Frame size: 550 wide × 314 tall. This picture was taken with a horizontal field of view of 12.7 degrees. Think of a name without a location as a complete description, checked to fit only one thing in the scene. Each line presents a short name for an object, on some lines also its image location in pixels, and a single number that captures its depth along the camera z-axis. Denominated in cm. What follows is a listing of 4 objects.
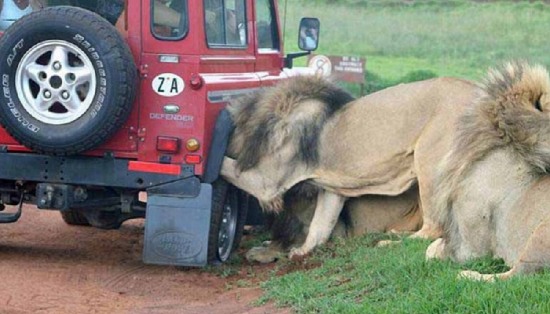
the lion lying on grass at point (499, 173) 1364
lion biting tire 1717
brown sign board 4028
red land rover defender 1578
